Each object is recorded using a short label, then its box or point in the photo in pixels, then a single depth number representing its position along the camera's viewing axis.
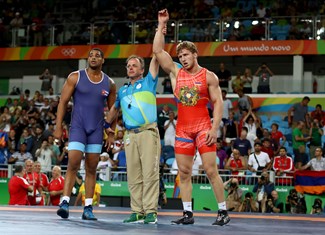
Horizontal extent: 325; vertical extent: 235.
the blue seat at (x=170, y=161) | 17.47
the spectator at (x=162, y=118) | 18.97
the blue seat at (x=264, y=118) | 20.72
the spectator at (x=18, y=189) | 13.17
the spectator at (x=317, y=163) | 15.26
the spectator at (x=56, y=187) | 13.94
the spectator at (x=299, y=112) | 18.95
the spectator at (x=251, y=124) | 17.61
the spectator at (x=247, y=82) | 21.41
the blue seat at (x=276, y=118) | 20.53
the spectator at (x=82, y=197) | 13.43
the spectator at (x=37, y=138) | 17.74
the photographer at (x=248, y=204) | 13.80
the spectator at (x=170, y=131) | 18.41
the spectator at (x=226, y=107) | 19.39
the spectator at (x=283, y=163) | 15.25
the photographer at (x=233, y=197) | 13.74
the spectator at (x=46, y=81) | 24.12
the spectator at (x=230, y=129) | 18.14
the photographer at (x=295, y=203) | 13.84
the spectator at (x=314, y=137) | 17.19
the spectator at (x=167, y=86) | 22.20
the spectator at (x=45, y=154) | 16.63
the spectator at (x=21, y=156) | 17.61
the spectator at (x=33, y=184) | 13.45
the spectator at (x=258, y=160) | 15.39
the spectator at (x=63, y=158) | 16.66
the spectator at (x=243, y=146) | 16.53
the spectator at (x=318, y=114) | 18.72
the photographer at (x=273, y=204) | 13.74
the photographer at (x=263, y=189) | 13.98
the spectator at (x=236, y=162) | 15.47
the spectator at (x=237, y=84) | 21.17
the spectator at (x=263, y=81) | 21.48
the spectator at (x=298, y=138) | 17.12
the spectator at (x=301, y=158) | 16.29
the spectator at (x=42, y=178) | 14.21
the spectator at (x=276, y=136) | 17.06
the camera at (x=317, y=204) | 13.68
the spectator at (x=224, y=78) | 21.83
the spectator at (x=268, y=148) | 16.22
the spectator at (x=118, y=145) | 16.89
